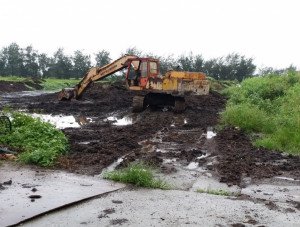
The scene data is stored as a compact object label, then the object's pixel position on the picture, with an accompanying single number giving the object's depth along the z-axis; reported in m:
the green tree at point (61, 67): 65.00
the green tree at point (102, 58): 63.50
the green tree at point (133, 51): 63.67
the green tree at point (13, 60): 64.75
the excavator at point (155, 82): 16.23
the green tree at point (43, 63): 66.31
